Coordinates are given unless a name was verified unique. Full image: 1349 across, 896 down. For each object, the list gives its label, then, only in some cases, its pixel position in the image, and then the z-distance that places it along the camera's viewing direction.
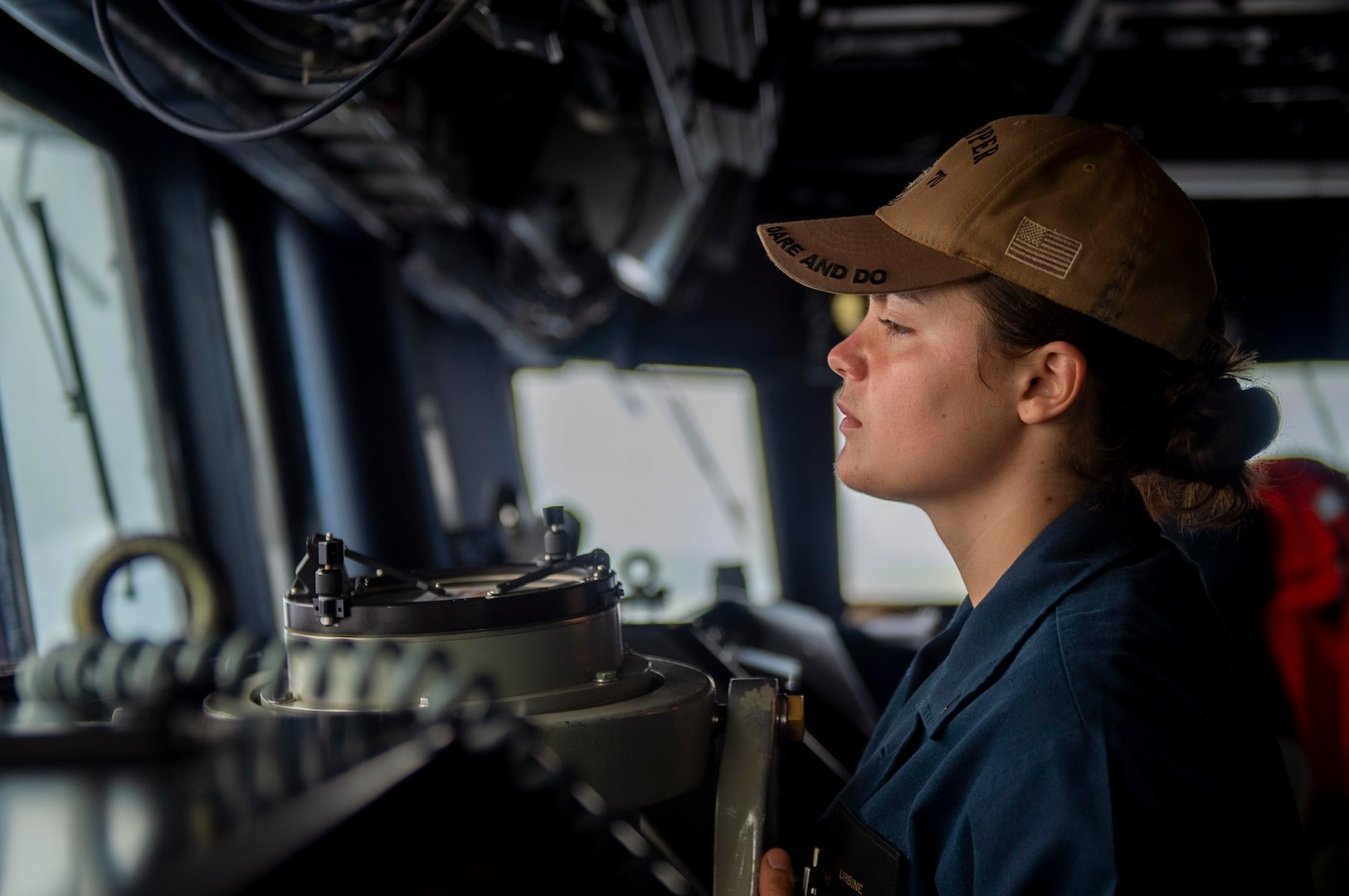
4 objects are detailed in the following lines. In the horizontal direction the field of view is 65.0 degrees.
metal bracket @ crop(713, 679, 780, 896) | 1.04
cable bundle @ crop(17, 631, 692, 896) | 0.56
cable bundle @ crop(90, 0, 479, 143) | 1.02
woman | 0.85
